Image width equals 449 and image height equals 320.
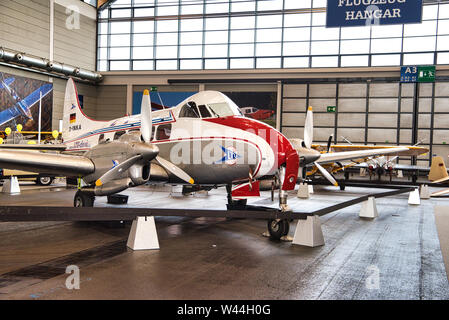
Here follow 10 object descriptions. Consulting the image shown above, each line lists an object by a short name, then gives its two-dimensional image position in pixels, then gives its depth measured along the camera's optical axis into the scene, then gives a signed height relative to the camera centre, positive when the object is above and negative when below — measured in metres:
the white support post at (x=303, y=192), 16.44 -1.77
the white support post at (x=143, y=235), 6.82 -1.60
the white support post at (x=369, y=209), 11.56 -1.71
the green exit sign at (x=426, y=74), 25.14 +5.43
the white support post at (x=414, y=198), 15.02 -1.71
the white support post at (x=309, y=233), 7.47 -1.62
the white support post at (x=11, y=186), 15.75 -1.81
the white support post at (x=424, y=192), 17.50 -1.70
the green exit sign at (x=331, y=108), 33.38 +3.88
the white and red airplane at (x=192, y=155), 8.24 -0.18
